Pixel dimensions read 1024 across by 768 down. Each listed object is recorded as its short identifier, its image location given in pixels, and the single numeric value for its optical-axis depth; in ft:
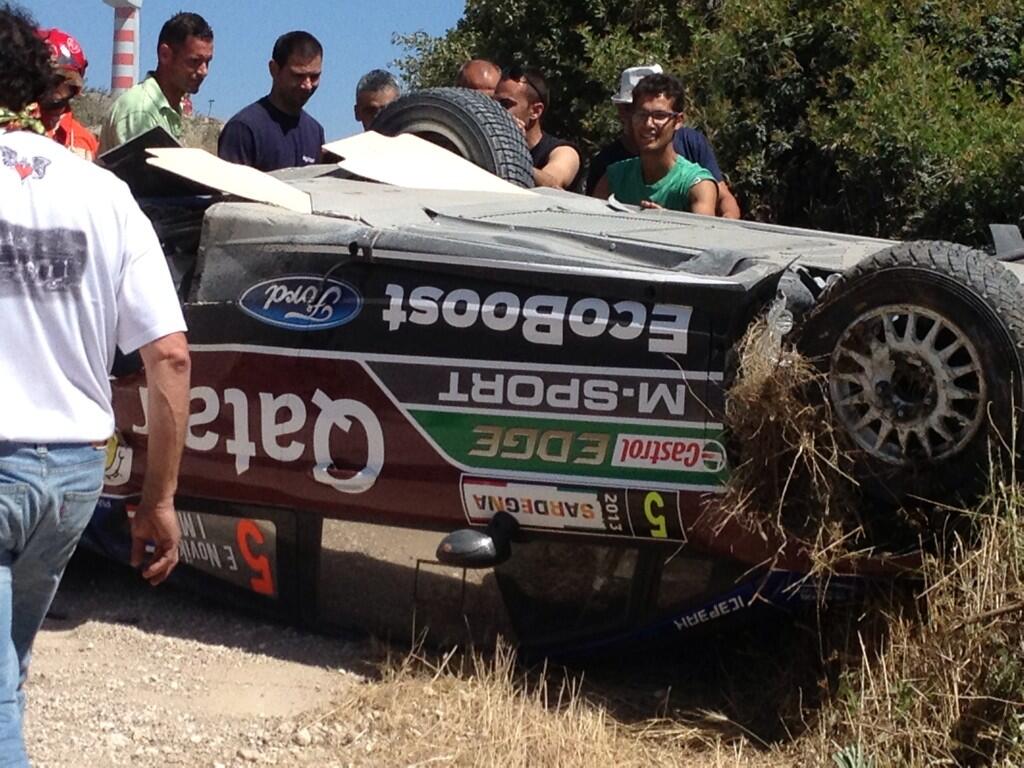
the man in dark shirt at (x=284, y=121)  21.59
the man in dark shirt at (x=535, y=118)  22.90
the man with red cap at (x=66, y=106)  15.97
